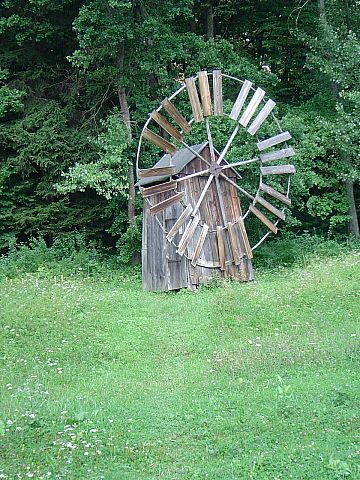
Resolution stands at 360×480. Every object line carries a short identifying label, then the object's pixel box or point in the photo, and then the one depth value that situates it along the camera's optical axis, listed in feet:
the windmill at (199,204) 52.39
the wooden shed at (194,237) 53.06
